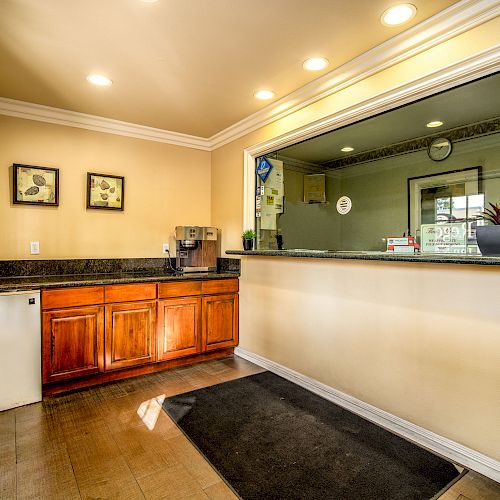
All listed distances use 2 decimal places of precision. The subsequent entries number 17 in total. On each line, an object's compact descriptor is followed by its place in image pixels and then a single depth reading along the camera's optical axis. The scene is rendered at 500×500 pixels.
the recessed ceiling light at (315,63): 2.46
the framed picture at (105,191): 3.53
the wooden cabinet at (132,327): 2.74
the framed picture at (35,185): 3.16
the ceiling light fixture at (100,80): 2.70
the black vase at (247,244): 3.60
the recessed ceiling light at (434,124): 2.41
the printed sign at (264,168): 3.59
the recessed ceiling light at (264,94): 2.96
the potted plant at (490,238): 1.82
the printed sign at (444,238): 2.21
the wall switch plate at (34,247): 3.25
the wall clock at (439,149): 2.44
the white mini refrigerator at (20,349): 2.50
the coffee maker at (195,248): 3.73
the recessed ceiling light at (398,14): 1.90
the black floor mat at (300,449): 1.75
